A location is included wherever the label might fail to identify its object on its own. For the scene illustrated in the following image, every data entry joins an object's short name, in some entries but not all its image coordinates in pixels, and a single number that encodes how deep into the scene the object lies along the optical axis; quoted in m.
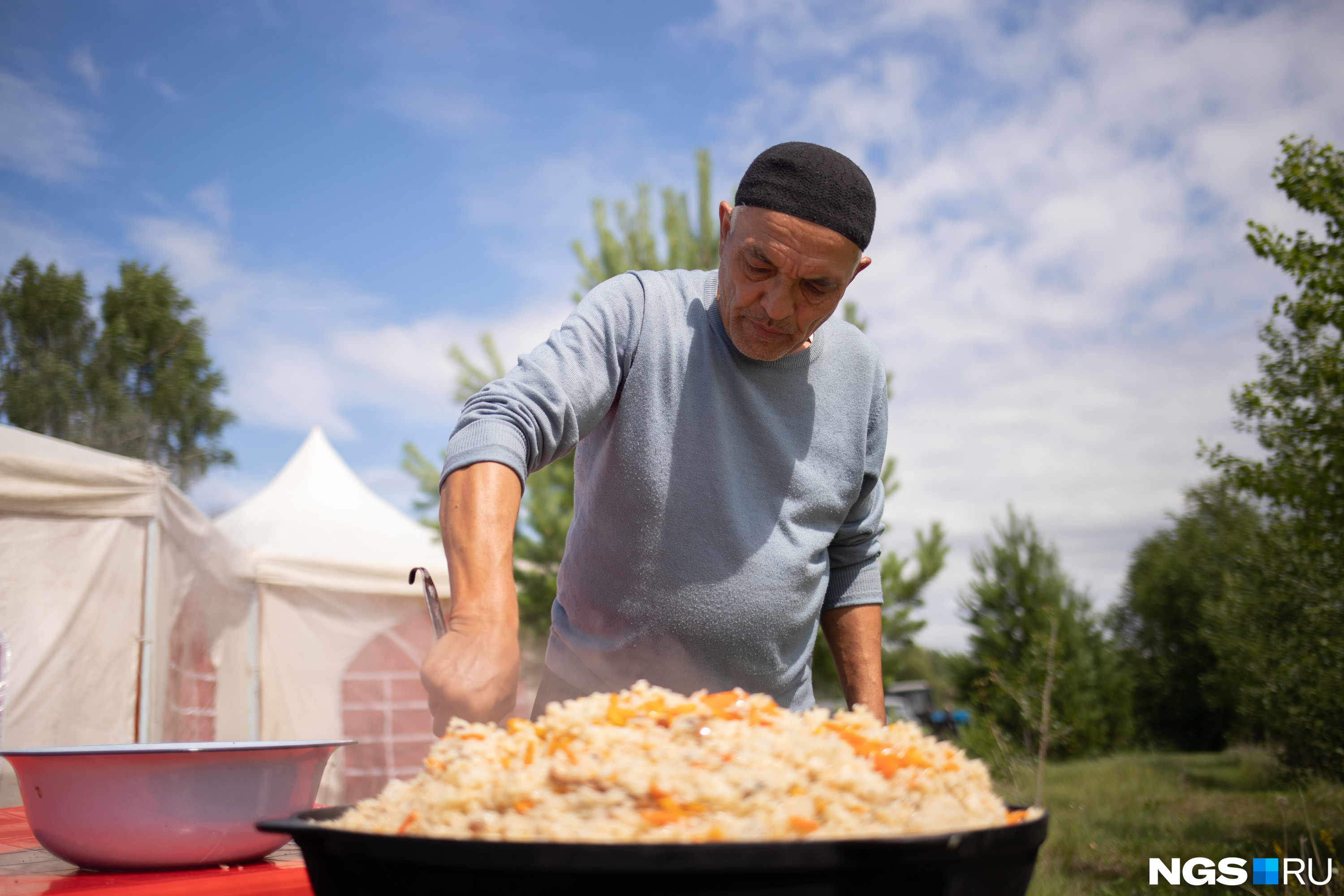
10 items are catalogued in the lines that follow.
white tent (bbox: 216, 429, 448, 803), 7.78
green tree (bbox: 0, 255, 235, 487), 23.33
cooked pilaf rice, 0.63
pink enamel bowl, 1.01
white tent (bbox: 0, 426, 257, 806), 5.13
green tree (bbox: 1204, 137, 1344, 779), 6.13
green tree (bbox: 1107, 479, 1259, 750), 20.11
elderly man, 1.34
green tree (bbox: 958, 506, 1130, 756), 13.48
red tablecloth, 0.94
